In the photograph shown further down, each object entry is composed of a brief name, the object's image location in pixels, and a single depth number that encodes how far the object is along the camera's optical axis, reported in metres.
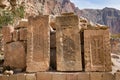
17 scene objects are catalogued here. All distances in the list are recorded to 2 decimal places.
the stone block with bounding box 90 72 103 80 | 3.07
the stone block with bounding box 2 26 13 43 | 3.51
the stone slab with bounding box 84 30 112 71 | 3.14
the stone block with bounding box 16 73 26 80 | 3.15
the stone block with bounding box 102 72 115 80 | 3.06
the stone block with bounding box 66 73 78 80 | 3.06
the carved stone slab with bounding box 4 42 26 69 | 3.41
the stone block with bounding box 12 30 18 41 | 3.53
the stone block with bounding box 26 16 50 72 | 3.20
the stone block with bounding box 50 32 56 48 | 3.39
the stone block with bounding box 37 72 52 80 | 3.11
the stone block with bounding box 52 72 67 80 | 3.06
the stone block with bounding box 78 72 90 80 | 3.07
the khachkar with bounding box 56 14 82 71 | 3.15
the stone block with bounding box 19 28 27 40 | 3.49
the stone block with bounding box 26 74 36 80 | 3.14
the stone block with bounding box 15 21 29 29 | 3.70
